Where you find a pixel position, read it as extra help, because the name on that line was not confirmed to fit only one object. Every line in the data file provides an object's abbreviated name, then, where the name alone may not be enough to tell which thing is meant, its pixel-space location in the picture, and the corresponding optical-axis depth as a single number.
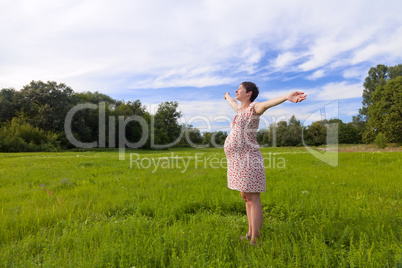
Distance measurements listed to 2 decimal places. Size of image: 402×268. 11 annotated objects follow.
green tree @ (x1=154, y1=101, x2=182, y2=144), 61.12
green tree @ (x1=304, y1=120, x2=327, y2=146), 50.53
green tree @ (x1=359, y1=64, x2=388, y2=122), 49.56
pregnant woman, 3.34
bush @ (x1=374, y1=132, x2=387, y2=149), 29.59
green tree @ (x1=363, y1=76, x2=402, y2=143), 32.31
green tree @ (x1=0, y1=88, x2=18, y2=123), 41.84
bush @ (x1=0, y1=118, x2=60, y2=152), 27.75
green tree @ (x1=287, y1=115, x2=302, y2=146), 51.03
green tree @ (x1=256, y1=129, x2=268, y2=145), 55.44
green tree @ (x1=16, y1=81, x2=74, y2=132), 41.25
